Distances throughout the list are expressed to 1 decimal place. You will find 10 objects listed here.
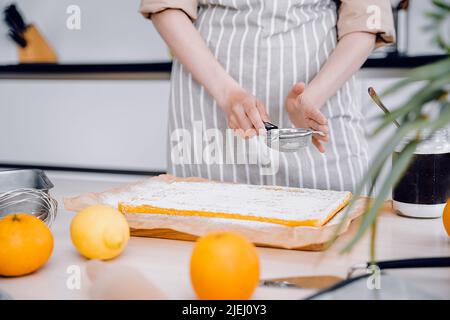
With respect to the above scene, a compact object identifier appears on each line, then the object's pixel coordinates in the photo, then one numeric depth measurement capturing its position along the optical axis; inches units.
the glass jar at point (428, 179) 35.1
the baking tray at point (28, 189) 33.4
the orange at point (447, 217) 30.6
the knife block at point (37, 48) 114.0
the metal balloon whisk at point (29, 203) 33.2
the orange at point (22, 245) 25.7
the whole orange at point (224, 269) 21.8
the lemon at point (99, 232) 28.1
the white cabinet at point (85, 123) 105.5
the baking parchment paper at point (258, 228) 30.6
